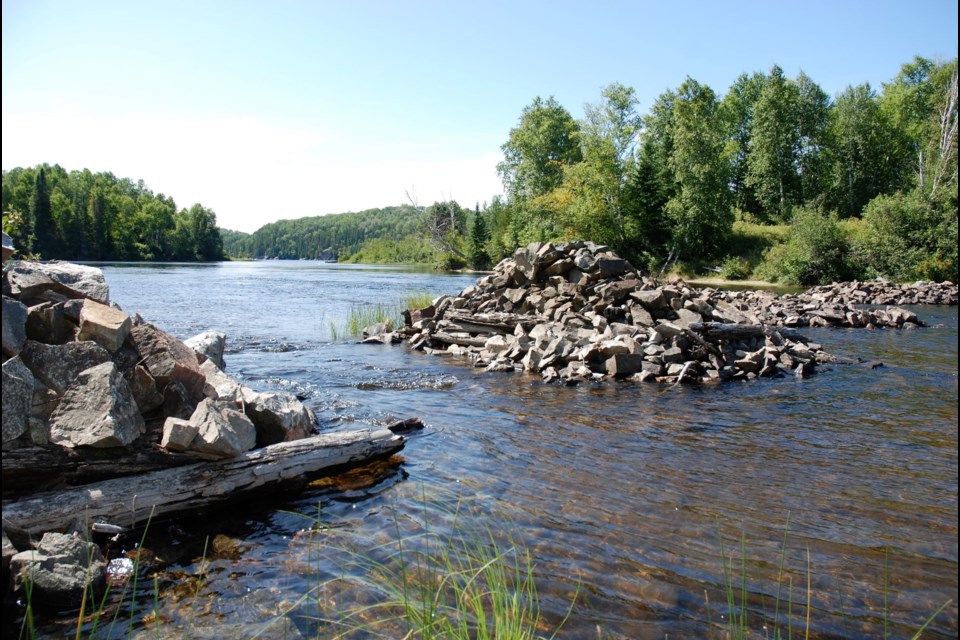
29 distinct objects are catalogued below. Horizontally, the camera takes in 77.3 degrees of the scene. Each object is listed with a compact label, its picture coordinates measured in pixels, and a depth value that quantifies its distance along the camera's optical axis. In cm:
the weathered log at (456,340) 1558
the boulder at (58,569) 390
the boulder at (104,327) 547
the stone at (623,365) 1193
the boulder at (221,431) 521
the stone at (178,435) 509
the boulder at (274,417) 622
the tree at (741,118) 6278
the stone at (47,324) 543
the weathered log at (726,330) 1316
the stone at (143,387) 554
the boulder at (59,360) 508
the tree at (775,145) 5662
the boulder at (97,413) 485
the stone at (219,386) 631
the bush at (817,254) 3794
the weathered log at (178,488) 456
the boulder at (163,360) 581
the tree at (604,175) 4844
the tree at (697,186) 4691
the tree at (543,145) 6175
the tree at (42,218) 9225
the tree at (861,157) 5491
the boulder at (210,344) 1012
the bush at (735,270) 4447
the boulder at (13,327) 490
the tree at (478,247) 7425
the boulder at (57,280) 578
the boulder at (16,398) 469
